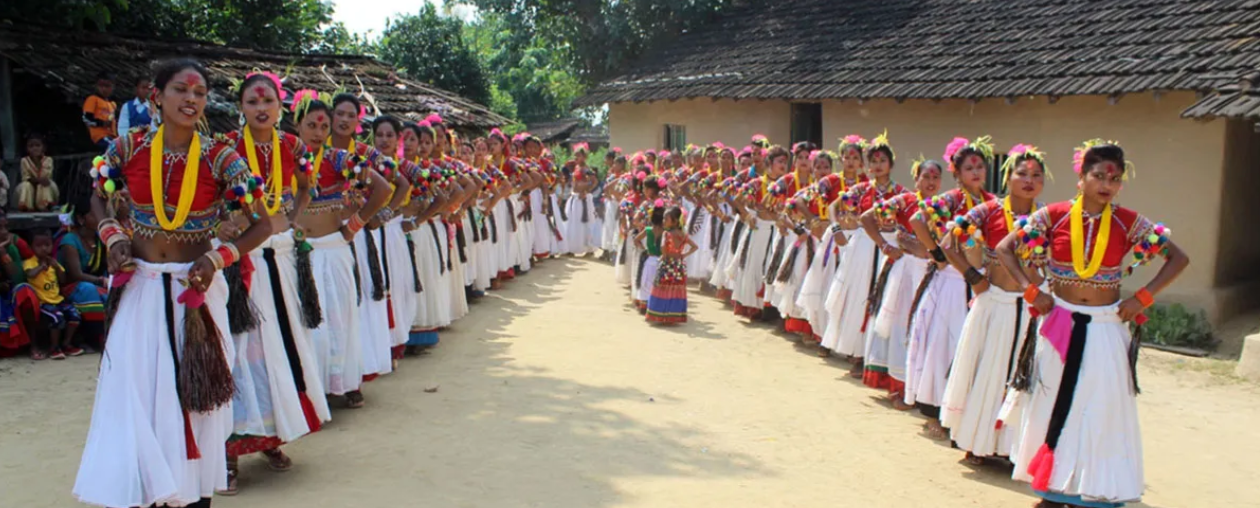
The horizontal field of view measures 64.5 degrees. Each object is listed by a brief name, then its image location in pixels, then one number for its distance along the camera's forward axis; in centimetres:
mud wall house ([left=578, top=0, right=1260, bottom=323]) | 1076
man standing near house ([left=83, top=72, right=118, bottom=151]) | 1056
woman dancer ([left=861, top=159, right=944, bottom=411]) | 734
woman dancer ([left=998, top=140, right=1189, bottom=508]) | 500
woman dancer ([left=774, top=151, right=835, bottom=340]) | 968
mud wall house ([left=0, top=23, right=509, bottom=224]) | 1158
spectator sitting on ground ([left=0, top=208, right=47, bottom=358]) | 827
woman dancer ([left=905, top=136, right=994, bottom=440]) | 652
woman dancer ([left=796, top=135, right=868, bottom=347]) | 867
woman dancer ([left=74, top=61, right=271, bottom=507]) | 424
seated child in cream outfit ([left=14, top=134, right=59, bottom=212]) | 1060
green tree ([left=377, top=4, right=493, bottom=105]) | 2831
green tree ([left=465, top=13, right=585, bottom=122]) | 4172
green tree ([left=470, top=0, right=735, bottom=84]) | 2342
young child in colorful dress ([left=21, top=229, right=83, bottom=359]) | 847
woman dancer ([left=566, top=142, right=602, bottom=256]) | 1652
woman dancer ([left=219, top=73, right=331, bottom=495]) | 521
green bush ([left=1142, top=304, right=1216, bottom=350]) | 1030
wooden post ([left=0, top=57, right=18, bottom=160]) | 1206
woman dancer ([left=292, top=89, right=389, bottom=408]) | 654
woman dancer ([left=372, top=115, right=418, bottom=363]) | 782
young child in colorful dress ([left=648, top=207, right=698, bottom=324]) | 1059
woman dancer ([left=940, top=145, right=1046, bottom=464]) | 577
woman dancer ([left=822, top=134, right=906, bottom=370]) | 823
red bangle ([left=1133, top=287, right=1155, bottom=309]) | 494
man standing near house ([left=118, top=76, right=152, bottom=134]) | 936
